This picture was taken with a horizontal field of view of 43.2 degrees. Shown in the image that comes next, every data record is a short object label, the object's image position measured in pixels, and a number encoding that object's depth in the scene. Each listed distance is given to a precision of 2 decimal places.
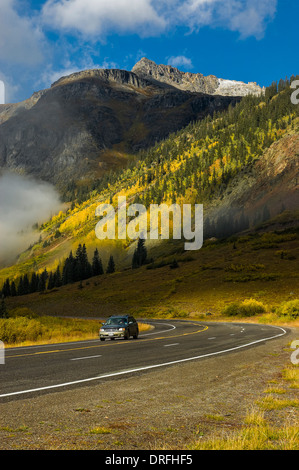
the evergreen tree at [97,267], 145.50
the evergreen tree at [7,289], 154.25
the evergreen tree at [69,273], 144.85
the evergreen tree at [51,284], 148.59
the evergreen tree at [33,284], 152.30
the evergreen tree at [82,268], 144.88
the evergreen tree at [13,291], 153.75
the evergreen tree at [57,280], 148.12
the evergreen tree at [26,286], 151.09
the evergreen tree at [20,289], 151.77
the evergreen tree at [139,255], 133.68
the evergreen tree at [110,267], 139.88
